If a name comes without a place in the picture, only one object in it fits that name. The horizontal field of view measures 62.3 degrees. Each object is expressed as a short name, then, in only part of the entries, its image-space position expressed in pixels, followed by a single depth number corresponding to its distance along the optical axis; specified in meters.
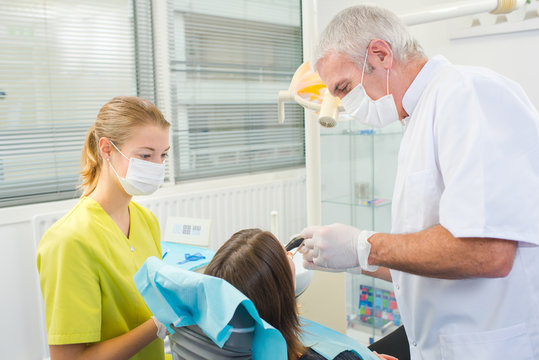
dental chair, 0.84
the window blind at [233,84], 3.00
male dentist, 0.84
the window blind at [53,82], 2.31
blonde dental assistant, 1.11
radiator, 2.77
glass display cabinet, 2.42
